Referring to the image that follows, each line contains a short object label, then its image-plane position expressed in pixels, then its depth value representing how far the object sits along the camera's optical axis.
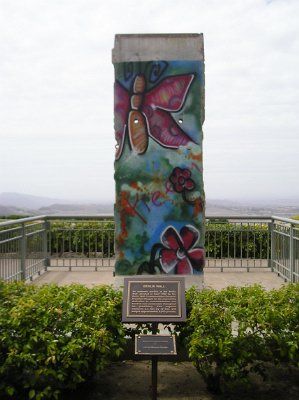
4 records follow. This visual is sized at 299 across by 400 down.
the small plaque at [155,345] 4.66
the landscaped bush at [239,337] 4.64
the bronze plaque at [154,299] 4.87
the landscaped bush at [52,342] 4.46
